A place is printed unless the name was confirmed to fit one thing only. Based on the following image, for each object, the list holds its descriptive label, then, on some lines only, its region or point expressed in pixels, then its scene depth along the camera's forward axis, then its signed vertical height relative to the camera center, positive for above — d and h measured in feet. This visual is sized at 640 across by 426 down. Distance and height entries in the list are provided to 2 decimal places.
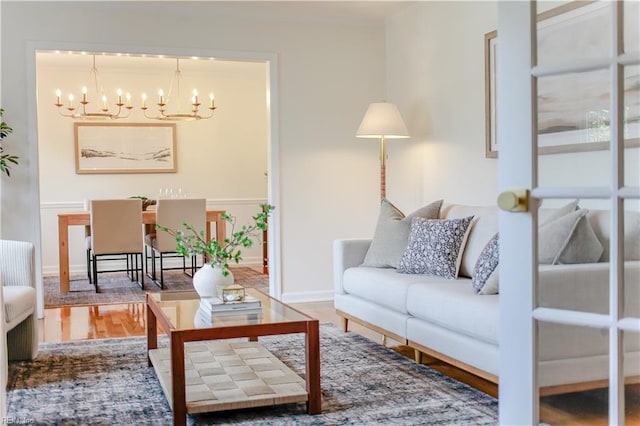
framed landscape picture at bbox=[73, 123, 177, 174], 26.00 +1.99
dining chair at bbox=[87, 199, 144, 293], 21.16 -0.93
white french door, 4.77 +0.10
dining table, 21.12 -0.84
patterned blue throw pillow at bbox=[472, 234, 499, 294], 10.39 -1.23
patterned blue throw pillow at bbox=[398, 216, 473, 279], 12.67 -1.04
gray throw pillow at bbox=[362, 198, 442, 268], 14.08 -0.90
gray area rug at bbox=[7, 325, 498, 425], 9.16 -2.99
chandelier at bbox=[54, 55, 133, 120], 24.15 +3.49
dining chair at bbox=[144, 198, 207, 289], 22.06 -0.65
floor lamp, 16.89 +1.77
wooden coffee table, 8.82 -2.72
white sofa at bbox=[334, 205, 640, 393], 4.86 -1.55
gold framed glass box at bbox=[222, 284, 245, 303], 10.25 -1.49
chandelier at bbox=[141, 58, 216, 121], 26.78 +3.96
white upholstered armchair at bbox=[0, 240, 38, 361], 12.10 -1.54
